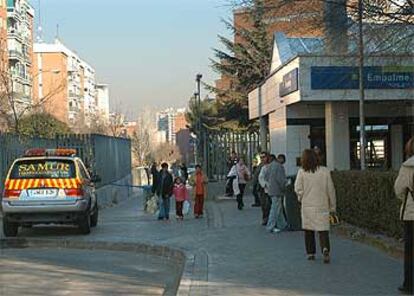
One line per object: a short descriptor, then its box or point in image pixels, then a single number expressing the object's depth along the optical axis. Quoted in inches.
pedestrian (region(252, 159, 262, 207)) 875.4
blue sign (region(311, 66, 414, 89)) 912.6
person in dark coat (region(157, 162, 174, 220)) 832.9
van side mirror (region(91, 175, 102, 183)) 797.9
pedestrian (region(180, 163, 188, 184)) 1421.8
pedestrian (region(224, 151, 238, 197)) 1020.9
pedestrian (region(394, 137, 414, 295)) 337.4
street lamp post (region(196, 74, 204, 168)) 1592.0
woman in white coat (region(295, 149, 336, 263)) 439.2
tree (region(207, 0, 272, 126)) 2097.7
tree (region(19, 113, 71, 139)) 1827.4
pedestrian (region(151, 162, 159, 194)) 850.1
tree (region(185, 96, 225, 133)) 2309.8
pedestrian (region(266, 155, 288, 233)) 626.8
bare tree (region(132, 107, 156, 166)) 3393.2
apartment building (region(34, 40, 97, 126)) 4576.8
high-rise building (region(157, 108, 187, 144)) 6146.7
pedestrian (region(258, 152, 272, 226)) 679.1
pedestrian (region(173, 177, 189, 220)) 839.1
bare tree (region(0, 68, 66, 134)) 1364.8
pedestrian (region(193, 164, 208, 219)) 852.0
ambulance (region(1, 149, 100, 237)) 686.5
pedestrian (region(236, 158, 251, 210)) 925.8
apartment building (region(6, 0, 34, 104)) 3523.4
